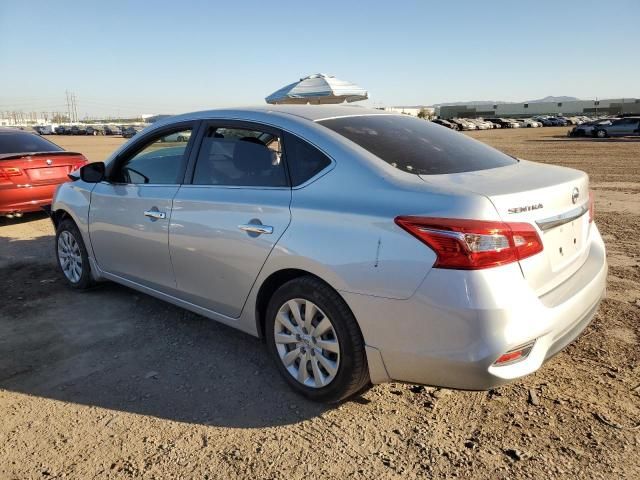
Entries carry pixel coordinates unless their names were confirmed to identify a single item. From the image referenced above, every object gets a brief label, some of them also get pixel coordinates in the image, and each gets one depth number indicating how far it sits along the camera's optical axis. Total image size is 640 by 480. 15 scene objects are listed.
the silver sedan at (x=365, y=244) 2.29
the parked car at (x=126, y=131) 70.96
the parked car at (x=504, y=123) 69.28
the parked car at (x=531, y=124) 69.44
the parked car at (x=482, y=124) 63.89
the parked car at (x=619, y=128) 32.59
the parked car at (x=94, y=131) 81.25
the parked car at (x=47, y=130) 86.68
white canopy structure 15.88
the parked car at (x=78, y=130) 83.19
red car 7.44
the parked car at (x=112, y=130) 79.56
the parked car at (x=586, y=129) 34.69
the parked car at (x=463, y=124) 60.11
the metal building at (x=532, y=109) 112.25
